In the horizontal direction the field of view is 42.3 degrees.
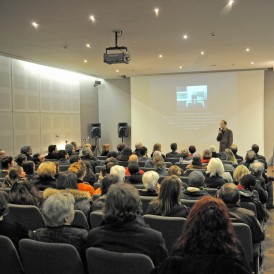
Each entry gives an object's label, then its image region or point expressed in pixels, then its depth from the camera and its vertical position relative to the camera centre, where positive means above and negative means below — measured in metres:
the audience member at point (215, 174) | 4.83 -0.62
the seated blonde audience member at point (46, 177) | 4.53 -0.58
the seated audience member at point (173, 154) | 8.96 -0.61
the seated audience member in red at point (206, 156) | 7.42 -0.56
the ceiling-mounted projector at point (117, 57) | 7.52 +1.57
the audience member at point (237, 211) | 3.03 -0.71
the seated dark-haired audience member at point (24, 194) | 3.49 -0.62
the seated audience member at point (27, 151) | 7.84 -0.42
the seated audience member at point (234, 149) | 8.34 -0.47
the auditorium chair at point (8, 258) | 2.26 -0.82
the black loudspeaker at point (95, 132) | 15.12 -0.04
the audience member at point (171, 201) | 3.10 -0.63
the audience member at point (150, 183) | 4.00 -0.60
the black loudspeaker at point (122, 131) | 15.34 -0.01
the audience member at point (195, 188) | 3.78 -0.65
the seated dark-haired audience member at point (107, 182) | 3.73 -0.54
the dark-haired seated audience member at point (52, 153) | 8.08 -0.49
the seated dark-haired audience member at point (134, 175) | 4.89 -0.62
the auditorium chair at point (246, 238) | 2.70 -0.84
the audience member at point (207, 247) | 1.42 -0.50
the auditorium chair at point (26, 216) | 3.25 -0.77
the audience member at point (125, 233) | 2.11 -0.62
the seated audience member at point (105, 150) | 9.76 -0.53
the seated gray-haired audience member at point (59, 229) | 2.30 -0.65
